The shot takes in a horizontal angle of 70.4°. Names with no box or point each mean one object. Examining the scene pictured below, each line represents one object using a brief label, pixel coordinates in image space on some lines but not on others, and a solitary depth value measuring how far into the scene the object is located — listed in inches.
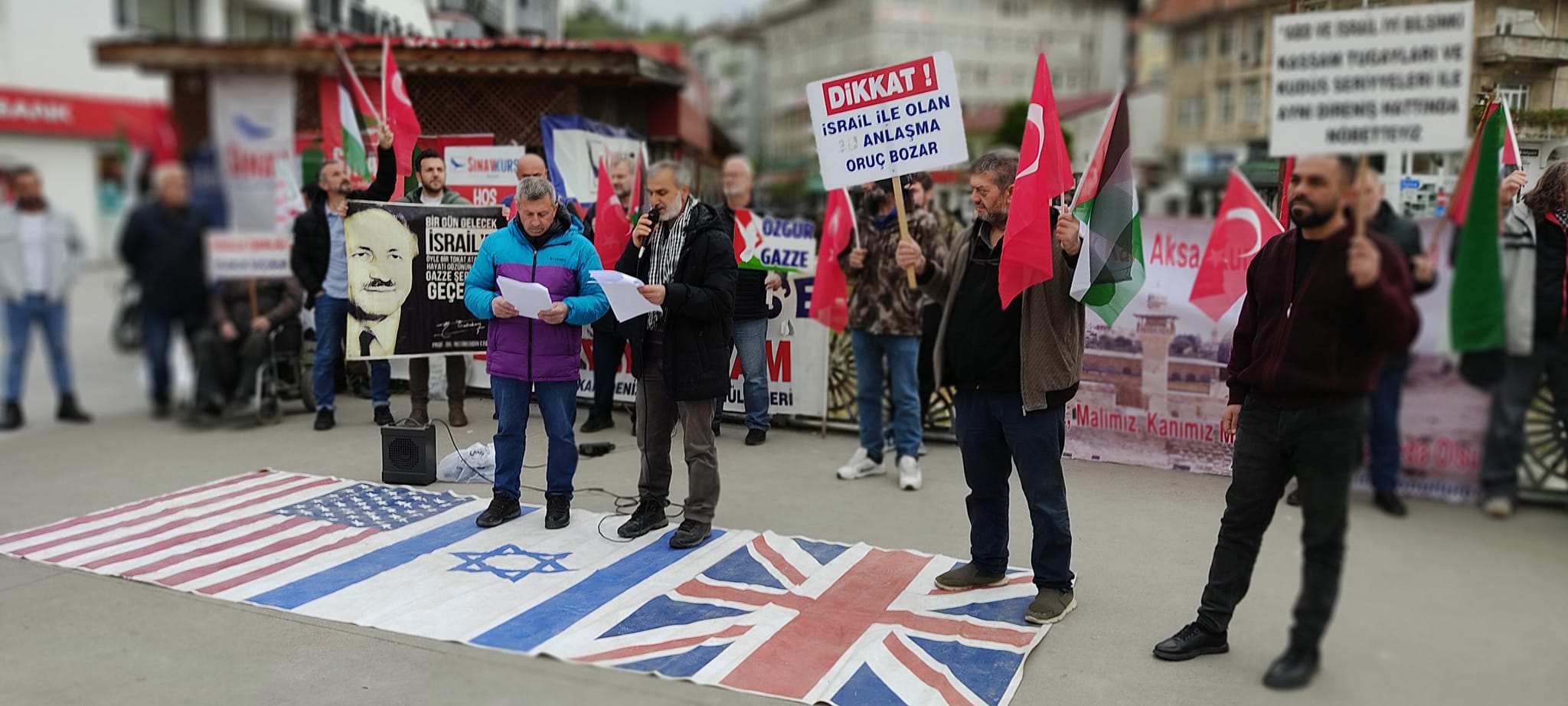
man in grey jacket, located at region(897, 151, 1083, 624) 168.9
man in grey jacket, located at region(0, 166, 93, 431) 340.8
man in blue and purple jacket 200.1
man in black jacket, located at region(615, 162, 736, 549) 198.5
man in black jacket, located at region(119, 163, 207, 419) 329.4
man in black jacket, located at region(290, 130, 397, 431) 229.6
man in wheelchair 301.6
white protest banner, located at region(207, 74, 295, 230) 427.5
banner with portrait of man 218.8
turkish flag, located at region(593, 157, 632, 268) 228.5
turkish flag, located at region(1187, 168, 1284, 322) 189.0
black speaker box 221.9
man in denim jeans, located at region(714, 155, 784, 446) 223.6
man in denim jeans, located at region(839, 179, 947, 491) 249.8
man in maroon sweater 120.3
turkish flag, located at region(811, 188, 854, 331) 236.2
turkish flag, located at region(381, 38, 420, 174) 241.3
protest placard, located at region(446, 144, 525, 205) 252.7
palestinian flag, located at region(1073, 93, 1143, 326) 166.7
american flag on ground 197.3
